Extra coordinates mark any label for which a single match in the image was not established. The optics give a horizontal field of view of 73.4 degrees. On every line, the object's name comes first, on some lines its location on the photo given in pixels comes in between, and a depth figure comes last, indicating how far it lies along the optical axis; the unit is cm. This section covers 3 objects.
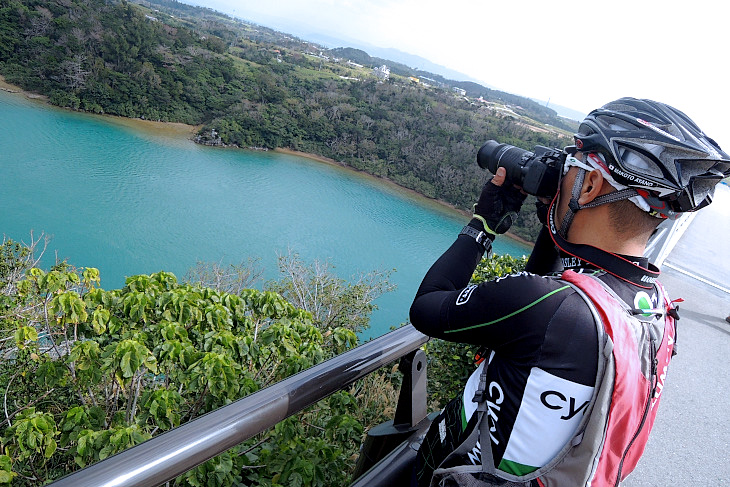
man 75
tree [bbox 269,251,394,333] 1062
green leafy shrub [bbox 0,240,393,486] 162
